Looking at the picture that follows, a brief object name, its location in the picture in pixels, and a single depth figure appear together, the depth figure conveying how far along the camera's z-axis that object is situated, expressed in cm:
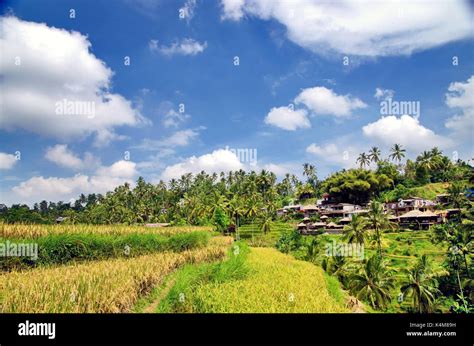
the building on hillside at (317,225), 4588
